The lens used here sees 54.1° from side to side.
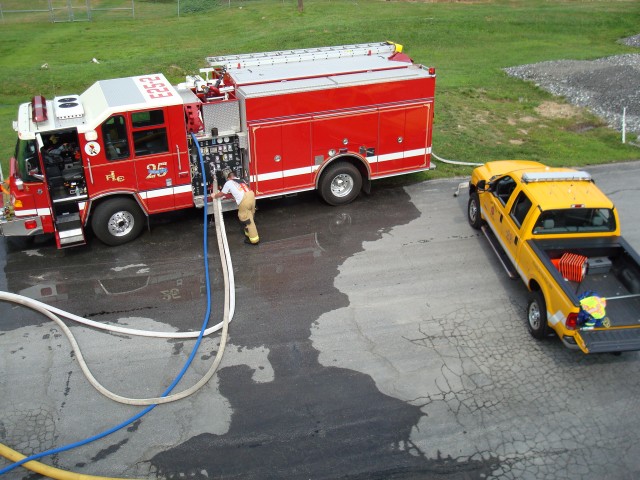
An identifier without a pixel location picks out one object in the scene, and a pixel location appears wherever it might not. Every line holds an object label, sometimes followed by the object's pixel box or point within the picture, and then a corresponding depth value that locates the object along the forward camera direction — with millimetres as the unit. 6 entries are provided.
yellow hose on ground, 7129
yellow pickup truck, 8547
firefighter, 12117
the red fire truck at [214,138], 11430
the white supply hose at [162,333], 8336
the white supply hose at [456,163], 15906
